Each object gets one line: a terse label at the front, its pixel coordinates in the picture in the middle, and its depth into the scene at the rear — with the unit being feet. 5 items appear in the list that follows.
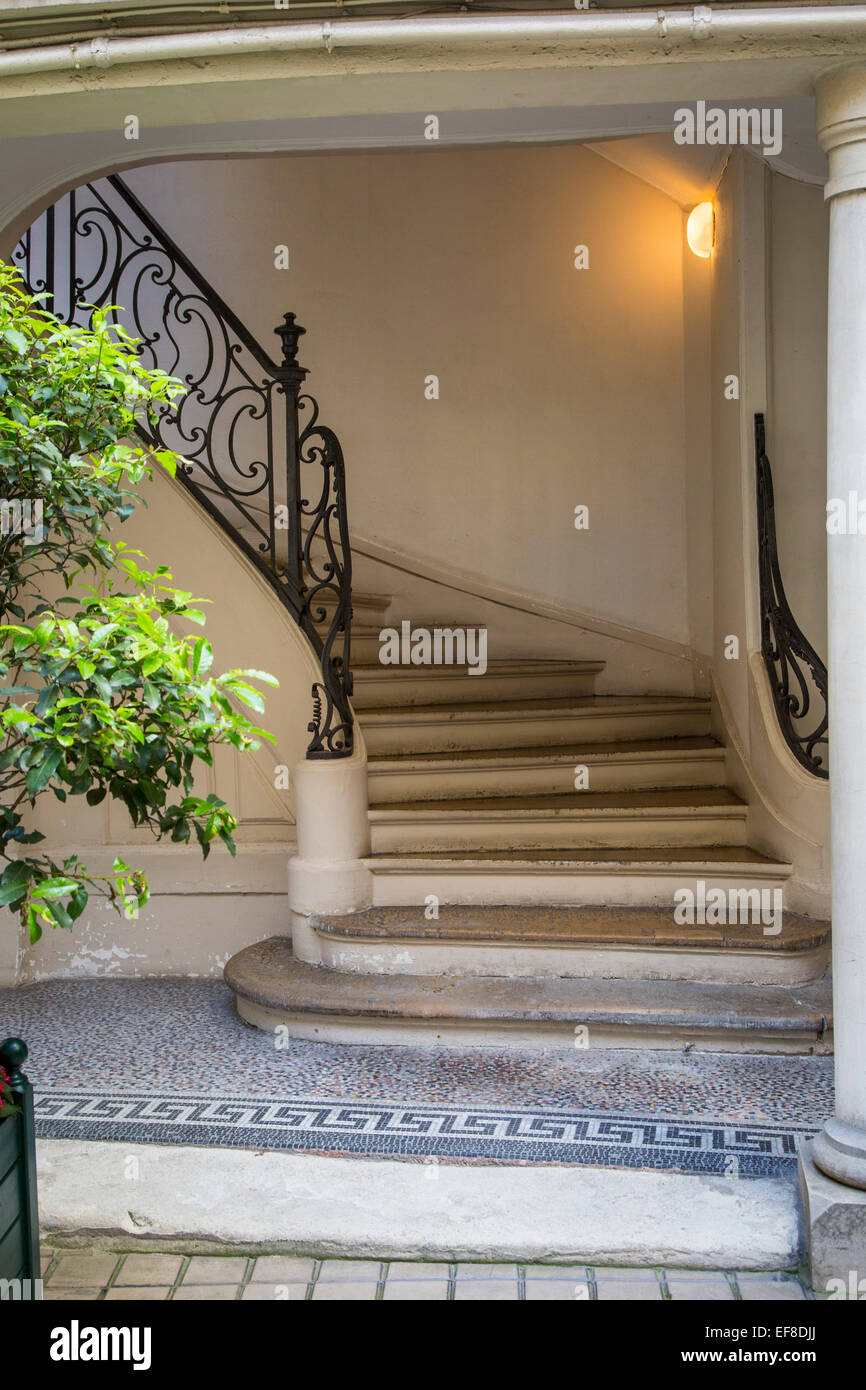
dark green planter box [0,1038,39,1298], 8.61
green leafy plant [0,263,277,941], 7.18
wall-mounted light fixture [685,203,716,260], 20.01
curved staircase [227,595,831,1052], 14.24
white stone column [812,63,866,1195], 9.39
